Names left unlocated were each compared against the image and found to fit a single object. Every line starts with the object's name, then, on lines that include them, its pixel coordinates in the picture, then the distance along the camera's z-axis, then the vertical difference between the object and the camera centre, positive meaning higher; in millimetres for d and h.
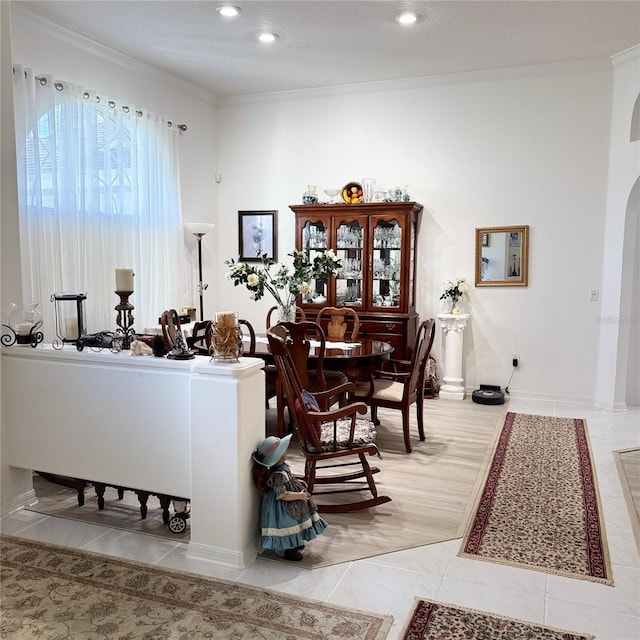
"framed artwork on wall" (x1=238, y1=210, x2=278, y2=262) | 6520 +418
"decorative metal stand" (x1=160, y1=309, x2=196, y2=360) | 2777 -359
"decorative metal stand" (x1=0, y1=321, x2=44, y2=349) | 3115 -373
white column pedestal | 5703 -786
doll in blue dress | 2582 -1060
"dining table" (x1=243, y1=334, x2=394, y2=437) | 3994 -589
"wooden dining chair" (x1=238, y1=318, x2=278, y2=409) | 4133 -723
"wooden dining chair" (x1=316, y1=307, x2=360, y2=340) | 4871 -443
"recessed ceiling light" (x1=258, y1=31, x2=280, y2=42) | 4547 +1876
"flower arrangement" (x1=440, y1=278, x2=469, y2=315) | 5688 -162
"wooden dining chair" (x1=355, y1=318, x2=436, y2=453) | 4096 -851
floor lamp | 5824 +394
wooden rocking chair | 2971 -893
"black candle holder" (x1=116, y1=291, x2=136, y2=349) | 3098 -314
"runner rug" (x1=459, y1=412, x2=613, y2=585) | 2658 -1286
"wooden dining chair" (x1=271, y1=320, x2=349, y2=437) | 3629 -590
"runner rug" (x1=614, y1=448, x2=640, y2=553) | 3092 -1285
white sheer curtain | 4094 +569
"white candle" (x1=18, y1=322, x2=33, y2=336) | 3133 -324
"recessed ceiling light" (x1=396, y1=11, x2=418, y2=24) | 4156 +1862
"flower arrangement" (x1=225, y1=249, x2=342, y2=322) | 4441 -34
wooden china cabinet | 5625 +117
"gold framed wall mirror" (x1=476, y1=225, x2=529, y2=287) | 5590 +177
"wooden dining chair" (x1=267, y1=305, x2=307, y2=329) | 5120 -424
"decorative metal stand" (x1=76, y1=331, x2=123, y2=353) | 3008 -383
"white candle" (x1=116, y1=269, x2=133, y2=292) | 3094 -53
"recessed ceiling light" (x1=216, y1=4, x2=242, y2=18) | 4059 +1857
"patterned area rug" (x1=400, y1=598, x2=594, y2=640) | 2090 -1305
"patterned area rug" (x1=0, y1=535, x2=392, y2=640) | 2119 -1314
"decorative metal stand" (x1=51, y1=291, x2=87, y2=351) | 3162 -265
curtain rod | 4180 +1389
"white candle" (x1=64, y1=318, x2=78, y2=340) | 3172 -320
